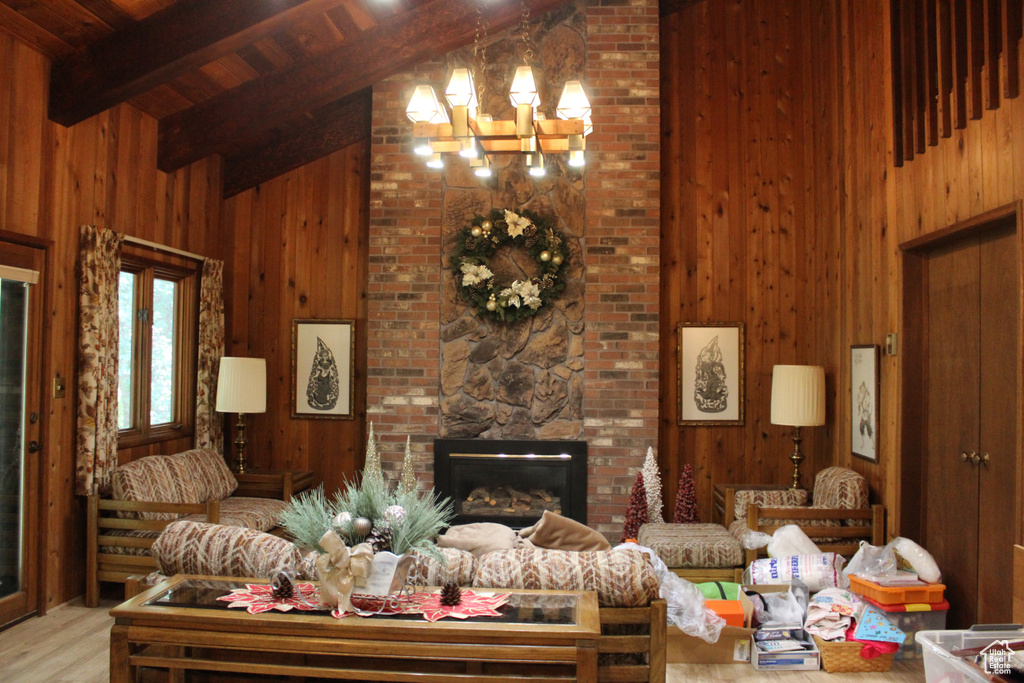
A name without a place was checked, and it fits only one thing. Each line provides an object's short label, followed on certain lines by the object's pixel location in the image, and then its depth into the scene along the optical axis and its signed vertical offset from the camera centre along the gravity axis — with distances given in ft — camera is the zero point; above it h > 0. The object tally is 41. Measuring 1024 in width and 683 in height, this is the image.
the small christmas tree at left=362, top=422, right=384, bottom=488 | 18.65 -2.30
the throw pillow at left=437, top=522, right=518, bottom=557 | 9.68 -2.24
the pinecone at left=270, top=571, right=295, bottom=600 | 8.51 -2.50
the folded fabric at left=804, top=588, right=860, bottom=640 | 12.53 -4.10
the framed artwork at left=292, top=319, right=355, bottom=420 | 20.66 -0.13
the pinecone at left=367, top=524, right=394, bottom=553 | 8.48 -1.94
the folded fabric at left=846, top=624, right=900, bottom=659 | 12.16 -4.47
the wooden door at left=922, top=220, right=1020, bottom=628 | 11.68 -0.81
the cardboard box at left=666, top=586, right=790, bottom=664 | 12.46 -4.61
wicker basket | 12.21 -4.69
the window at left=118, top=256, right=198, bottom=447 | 17.15 +0.26
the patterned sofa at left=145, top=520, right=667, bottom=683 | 8.63 -2.45
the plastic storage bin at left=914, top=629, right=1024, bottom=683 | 7.65 -2.93
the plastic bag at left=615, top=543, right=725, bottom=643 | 12.05 -3.89
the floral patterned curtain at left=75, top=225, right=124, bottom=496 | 14.76 -0.19
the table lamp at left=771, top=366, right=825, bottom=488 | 17.48 -0.66
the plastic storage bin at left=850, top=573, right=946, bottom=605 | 12.58 -3.72
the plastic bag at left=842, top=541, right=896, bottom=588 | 13.38 -3.48
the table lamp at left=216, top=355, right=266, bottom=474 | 18.49 -0.58
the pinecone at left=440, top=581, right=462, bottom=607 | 8.34 -2.54
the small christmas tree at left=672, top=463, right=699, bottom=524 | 18.69 -3.30
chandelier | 10.92 +3.69
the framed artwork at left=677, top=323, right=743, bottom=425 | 19.93 -0.17
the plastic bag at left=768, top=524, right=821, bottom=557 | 14.29 -3.34
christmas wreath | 18.69 +2.51
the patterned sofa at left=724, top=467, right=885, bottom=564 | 14.83 -2.93
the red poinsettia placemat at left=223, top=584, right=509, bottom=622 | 8.19 -2.64
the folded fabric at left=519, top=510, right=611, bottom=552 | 9.82 -2.20
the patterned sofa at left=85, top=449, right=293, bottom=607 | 14.75 -3.09
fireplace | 18.69 -2.82
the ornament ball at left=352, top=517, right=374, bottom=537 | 8.50 -1.82
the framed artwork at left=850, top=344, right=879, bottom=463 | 15.53 -0.70
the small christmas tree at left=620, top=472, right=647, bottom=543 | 18.02 -3.44
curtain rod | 16.35 +2.65
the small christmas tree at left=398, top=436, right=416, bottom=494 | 18.40 -2.63
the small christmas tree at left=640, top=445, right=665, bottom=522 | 18.30 -2.90
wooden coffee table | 7.78 -2.88
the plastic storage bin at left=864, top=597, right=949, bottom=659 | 12.56 -4.09
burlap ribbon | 8.06 -2.21
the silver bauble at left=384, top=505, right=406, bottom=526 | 8.54 -1.69
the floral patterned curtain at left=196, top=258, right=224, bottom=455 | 19.13 +0.28
